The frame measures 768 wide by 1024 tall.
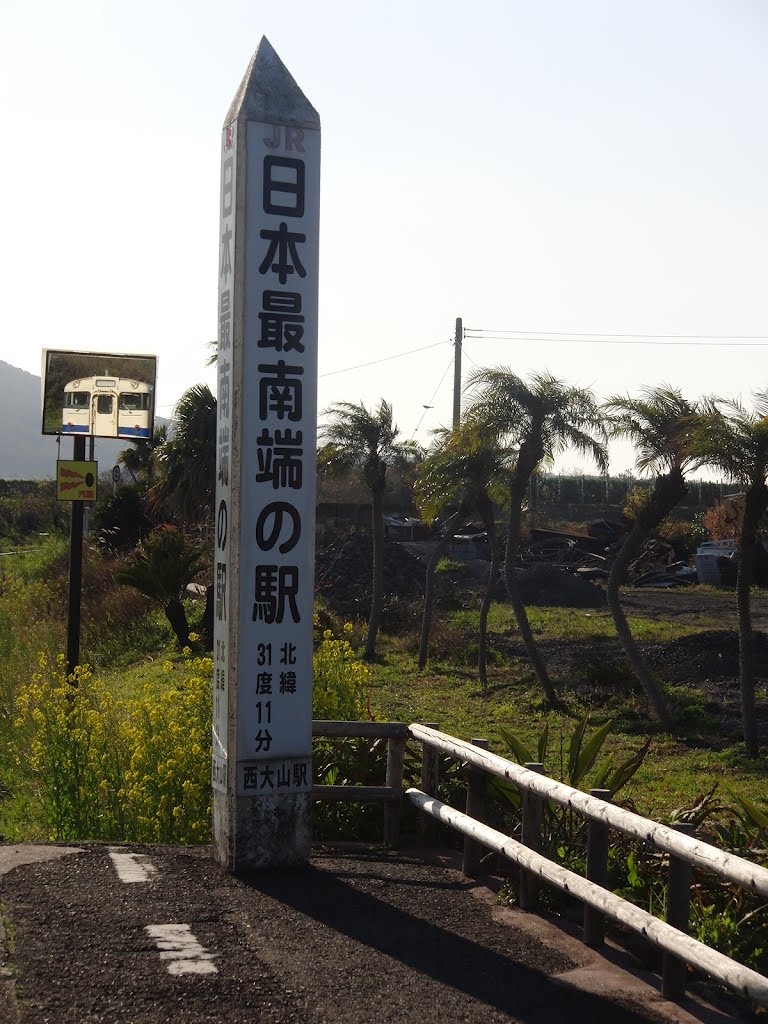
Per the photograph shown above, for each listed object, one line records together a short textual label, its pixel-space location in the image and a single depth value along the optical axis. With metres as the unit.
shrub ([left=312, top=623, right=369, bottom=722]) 10.80
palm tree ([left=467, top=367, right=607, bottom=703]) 20.36
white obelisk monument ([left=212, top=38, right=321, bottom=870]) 6.81
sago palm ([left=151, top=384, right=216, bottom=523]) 27.59
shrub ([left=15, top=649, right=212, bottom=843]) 8.59
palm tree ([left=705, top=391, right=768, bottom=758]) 16.17
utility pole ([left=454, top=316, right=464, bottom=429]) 47.41
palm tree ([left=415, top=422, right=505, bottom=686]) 22.39
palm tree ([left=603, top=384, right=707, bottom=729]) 17.16
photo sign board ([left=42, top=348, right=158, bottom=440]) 15.28
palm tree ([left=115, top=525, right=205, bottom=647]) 23.94
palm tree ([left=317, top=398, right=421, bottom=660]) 26.02
